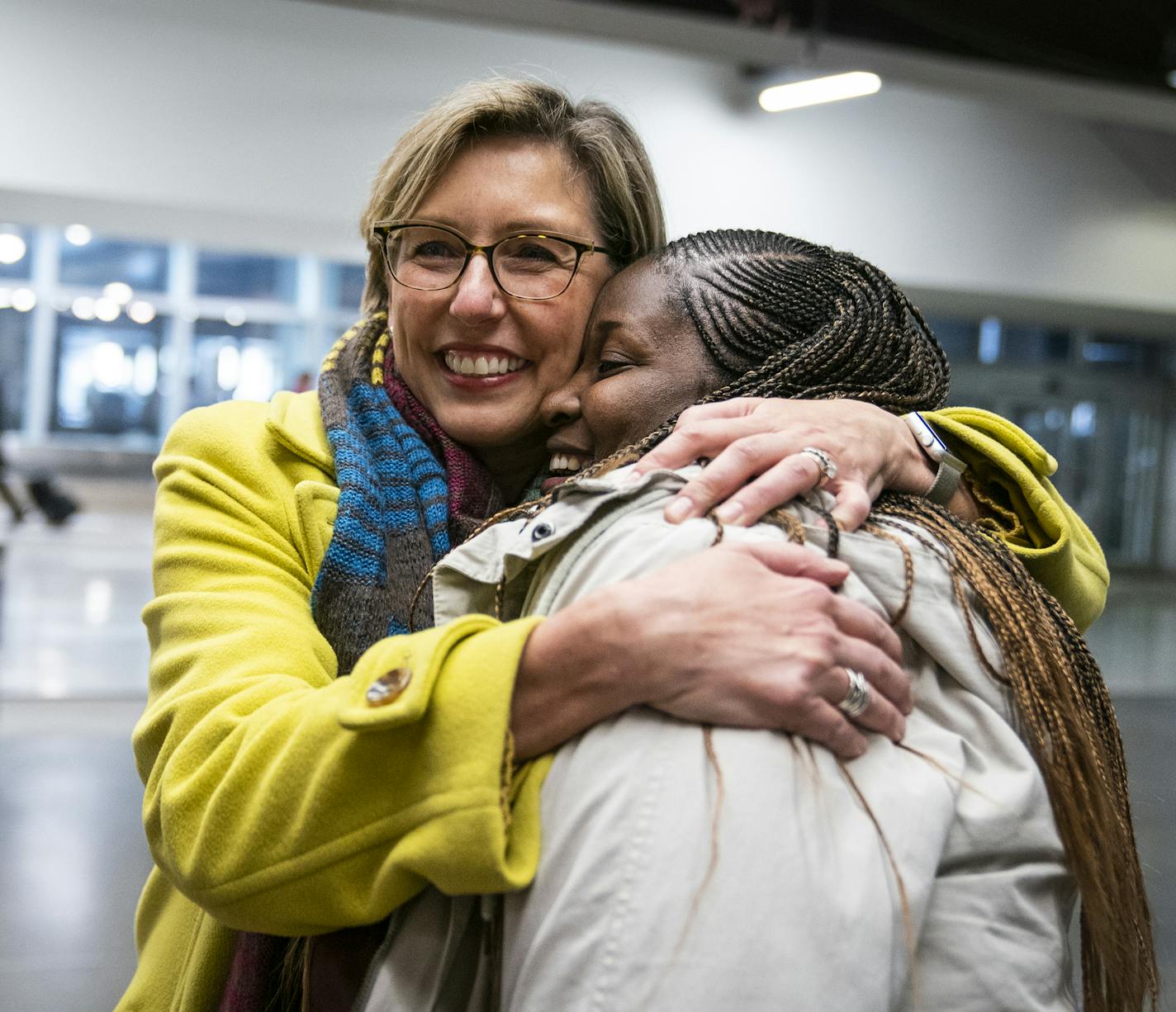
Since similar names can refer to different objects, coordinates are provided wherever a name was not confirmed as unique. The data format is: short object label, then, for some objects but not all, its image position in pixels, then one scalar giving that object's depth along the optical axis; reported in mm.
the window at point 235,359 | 20672
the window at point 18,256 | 19953
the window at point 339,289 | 20766
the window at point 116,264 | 20484
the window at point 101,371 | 20516
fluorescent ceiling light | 7992
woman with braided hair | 1030
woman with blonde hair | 1120
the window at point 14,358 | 20234
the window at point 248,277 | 21000
